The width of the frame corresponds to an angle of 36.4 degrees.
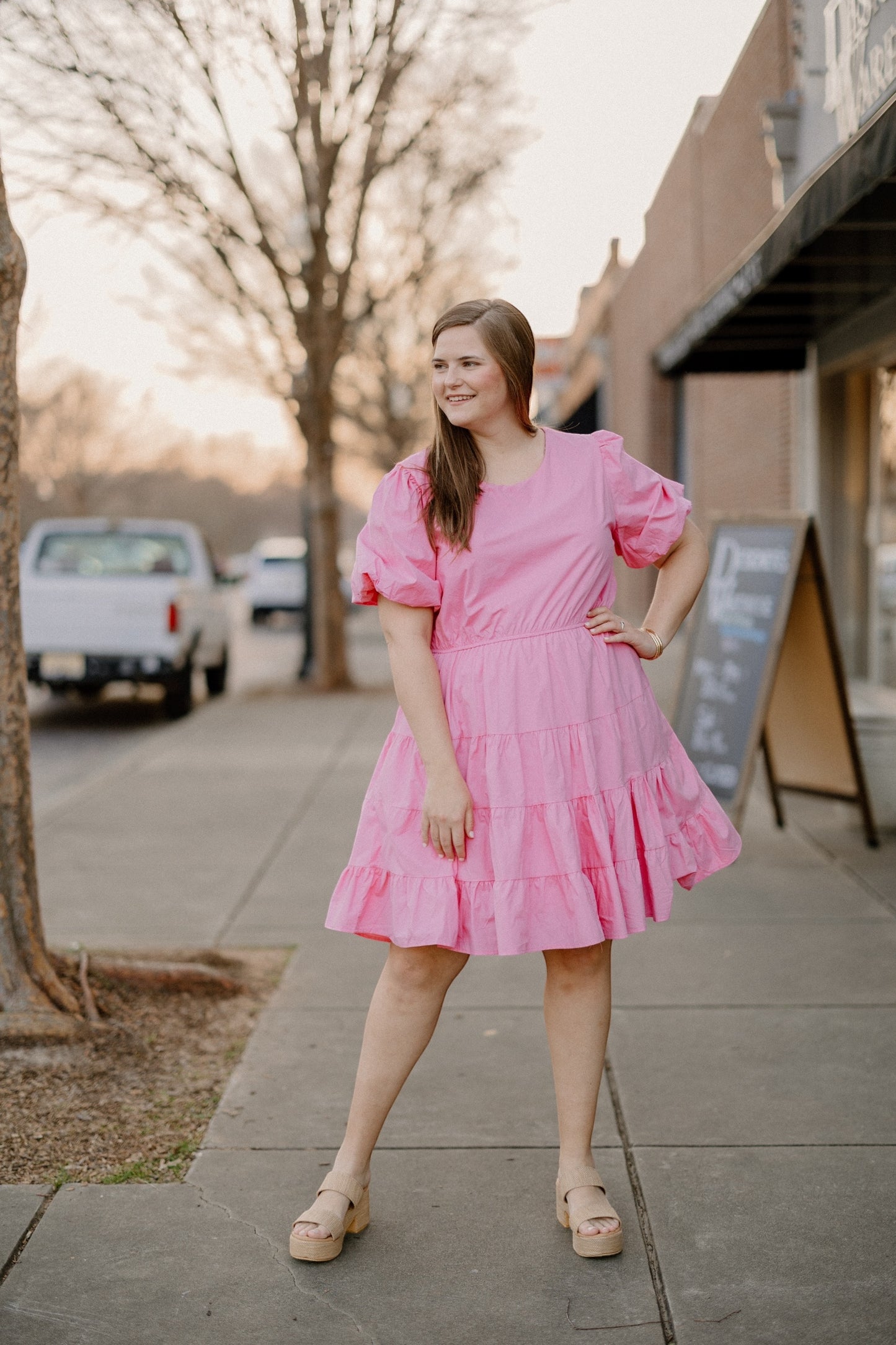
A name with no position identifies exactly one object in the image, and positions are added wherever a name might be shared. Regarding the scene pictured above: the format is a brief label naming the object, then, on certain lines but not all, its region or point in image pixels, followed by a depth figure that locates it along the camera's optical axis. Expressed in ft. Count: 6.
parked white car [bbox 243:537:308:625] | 94.38
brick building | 16.56
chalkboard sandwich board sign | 19.53
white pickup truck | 38.11
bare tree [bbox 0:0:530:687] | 31.40
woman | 8.57
